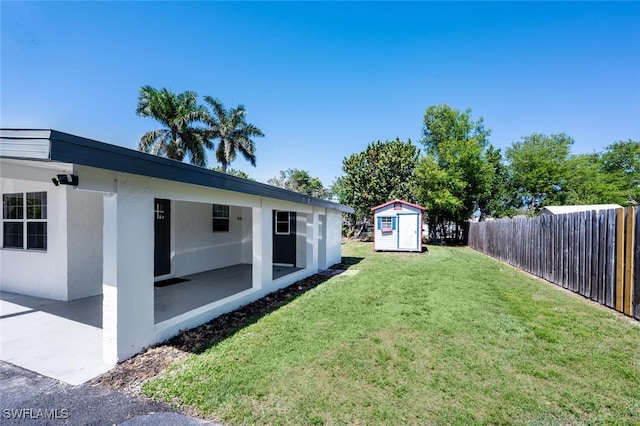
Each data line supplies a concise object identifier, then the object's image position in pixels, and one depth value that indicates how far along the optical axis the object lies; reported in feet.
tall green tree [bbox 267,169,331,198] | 120.57
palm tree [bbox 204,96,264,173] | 79.20
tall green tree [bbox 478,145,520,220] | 85.46
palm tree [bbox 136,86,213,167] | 68.44
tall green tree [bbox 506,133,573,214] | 97.04
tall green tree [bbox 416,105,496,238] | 70.85
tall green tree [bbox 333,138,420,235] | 77.87
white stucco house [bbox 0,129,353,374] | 10.91
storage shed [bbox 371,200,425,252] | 55.31
